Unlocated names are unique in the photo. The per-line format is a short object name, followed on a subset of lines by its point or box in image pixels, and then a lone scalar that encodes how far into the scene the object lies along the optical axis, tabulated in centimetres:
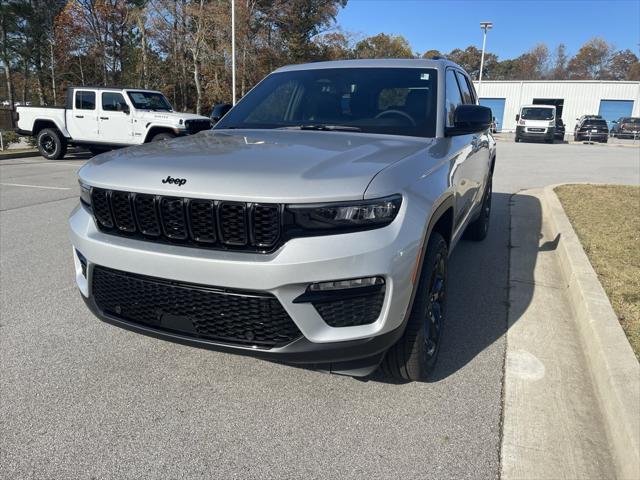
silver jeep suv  206
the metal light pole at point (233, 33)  2239
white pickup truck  1300
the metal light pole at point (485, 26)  3834
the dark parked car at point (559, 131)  3059
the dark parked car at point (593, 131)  3017
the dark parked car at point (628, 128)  3294
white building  4612
